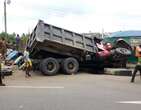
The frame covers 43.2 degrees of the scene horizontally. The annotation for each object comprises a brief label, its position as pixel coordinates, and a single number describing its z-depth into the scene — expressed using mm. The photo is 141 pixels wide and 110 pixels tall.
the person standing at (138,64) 7147
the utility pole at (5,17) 13988
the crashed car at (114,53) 8607
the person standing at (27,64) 8122
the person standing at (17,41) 12317
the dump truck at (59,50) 8189
